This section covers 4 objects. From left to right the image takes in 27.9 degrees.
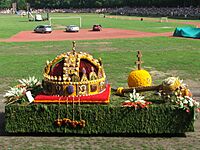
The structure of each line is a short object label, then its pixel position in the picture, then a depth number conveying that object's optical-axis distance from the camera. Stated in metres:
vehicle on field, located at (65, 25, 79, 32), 58.34
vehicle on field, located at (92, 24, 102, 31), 58.28
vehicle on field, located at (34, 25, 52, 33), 57.08
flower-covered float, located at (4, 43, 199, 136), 12.39
